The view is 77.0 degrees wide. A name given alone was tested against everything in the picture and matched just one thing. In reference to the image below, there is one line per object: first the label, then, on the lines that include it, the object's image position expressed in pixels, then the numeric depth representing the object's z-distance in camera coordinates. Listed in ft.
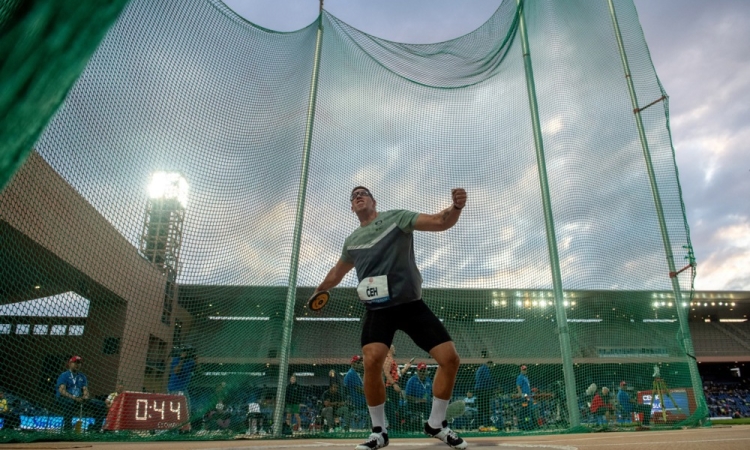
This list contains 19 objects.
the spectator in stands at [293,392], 26.35
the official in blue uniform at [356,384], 24.92
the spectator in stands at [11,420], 16.61
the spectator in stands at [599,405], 33.53
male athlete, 9.04
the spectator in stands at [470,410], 29.33
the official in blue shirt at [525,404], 26.43
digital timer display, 20.06
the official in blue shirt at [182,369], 18.38
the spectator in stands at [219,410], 18.30
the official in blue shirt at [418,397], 25.27
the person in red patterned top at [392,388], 23.73
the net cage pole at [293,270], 18.04
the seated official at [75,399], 19.34
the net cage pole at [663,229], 24.11
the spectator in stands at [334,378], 28.43
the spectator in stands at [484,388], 26.94
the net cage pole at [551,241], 19.61
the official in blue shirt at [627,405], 37.27
